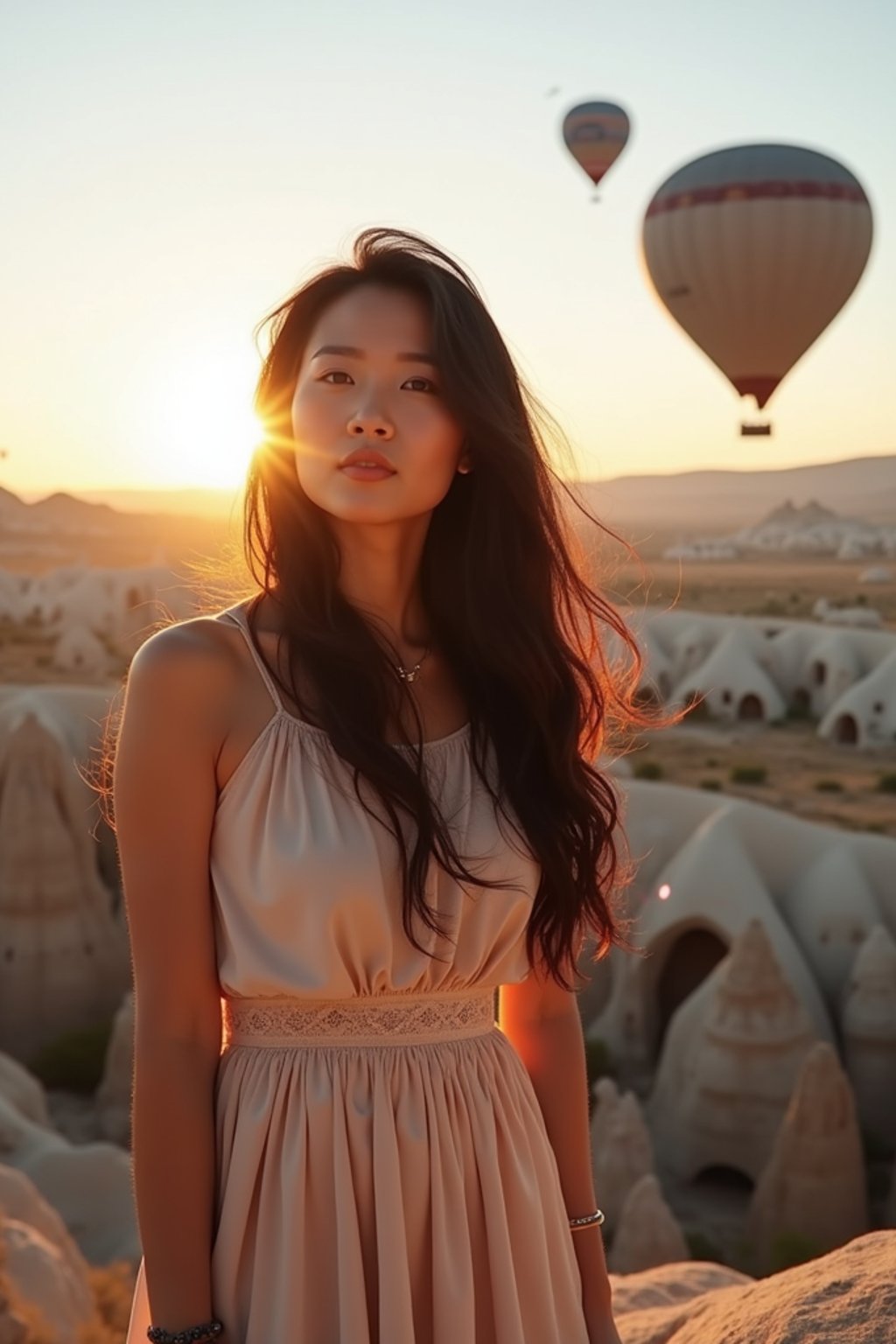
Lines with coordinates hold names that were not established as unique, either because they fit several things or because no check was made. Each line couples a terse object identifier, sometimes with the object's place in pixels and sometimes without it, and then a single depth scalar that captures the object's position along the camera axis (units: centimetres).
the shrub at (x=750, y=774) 2623
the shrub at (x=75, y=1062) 1349
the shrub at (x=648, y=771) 2619
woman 161
